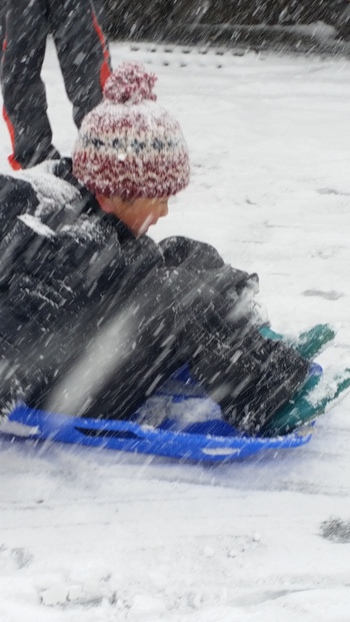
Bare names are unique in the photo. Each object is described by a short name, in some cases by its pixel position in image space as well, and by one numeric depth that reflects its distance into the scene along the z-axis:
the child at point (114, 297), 1.86
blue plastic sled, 1.89
